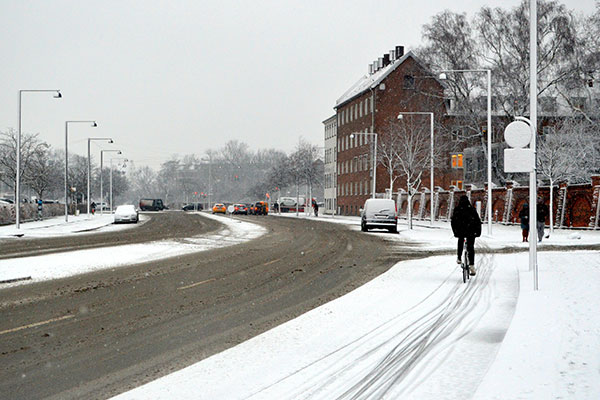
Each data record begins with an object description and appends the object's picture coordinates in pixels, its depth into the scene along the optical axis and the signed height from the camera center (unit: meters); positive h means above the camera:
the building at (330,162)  104.25 +4.94
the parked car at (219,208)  108.68 -2.06
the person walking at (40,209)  57.21 -1.19
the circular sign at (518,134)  13.24 +1.13
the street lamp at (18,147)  42.38 +2.80
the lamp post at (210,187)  142.25 +1.49
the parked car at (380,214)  41.06 -1.14
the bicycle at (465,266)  14.43 -1.44
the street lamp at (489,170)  35.59 +1.25
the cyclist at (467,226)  14.68 -0.65
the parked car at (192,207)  136.51 -2.41
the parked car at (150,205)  128.25 -1.89
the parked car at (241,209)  99.31 -2.02
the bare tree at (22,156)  68.38 +3.83
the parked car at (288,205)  120.50 -1.76
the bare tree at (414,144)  54.62 +4.31
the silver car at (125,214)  57.84 -1.60
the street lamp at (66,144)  55.17 +3.82
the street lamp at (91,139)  68.19 +5.28
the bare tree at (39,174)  69.97 +1.99
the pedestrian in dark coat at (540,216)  26.69 -0.80
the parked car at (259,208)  98.62 -1.93
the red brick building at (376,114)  62.41 +8.65
